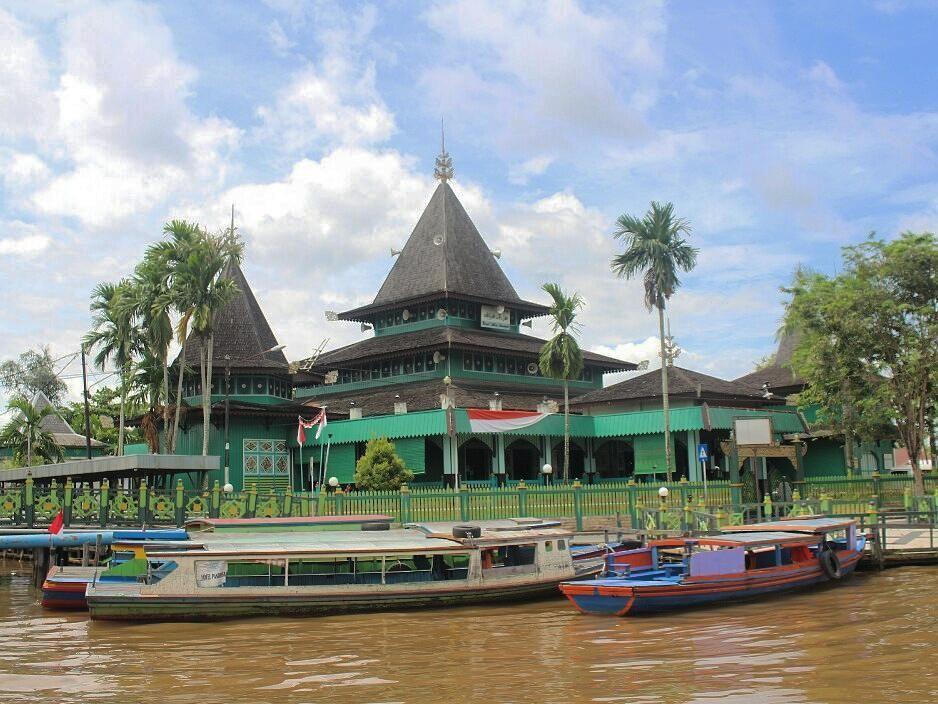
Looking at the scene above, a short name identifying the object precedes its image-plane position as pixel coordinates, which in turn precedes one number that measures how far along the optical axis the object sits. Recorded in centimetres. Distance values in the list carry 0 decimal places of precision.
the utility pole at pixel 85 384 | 5275
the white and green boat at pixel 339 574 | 2008
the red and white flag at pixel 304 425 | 3956
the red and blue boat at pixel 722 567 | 1952
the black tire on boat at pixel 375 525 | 2531
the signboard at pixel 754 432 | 3444
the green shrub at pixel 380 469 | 3719
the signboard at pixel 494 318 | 5497
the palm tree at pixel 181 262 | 3897
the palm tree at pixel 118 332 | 4403
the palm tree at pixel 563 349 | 4250
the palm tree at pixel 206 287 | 3888
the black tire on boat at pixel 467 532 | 2178
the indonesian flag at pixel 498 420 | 4153
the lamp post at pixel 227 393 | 4114
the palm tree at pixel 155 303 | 4114
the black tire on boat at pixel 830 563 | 2283
